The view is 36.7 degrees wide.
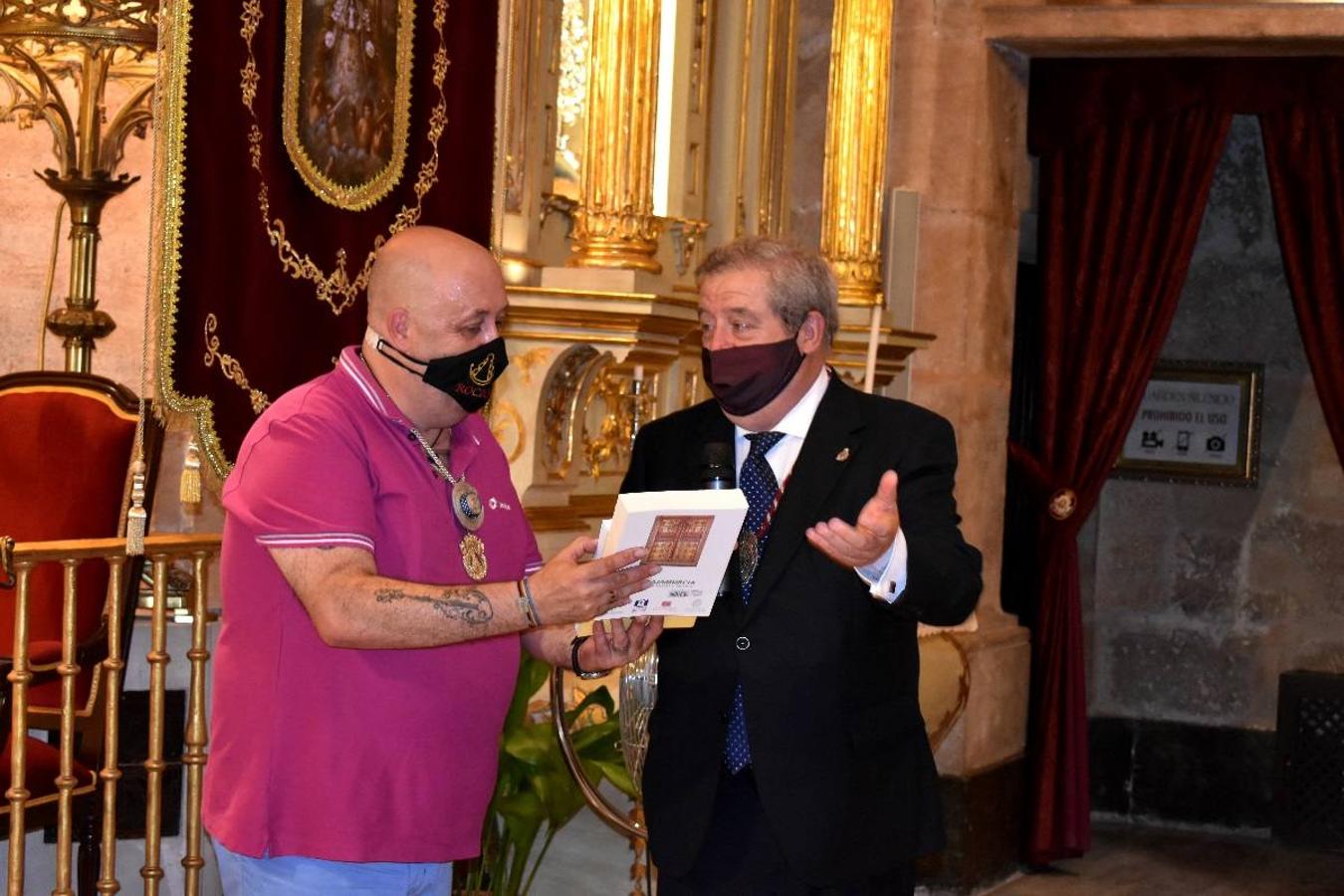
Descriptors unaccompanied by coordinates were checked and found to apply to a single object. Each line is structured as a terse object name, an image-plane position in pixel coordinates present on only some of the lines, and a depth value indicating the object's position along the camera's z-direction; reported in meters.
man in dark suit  2.86
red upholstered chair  4.27
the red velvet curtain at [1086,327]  7.43
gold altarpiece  4.86
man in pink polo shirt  2.59
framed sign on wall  8.30
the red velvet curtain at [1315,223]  7.36
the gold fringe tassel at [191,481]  3.71
